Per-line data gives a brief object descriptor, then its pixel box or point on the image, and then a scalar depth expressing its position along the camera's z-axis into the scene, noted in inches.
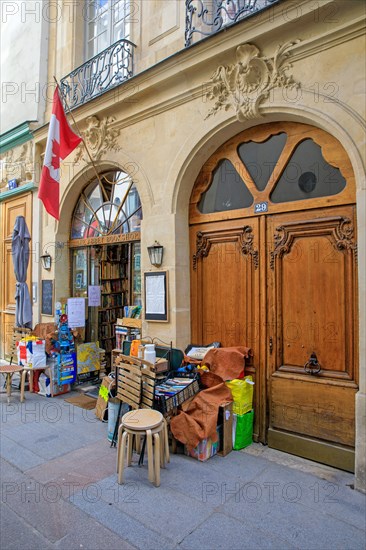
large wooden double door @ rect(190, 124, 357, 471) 160.1
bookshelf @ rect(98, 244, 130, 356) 305.6
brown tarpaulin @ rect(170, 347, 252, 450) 162.6
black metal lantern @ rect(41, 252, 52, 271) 301.9
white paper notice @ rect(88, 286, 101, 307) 290.8
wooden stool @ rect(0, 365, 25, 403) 241.3
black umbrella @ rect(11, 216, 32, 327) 300.8
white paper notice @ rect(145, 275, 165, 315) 215.8
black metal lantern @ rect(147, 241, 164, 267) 215.8
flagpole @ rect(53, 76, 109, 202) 255.3
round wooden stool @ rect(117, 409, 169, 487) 138.6
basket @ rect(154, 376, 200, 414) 162.7
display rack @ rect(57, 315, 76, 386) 264.2
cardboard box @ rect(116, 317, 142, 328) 237.8
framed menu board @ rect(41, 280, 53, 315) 299.6
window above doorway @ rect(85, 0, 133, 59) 268.8
